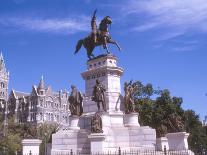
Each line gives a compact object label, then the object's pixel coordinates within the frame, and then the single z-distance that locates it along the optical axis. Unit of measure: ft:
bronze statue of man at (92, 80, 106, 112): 83.61
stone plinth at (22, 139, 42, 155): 85.40
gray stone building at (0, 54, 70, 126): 305.32
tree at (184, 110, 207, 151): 183.73
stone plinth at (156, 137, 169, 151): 90.48
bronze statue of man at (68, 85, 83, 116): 90.89
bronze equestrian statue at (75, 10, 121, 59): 97.10
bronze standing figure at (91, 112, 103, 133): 76.28
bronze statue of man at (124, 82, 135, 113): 88.99
